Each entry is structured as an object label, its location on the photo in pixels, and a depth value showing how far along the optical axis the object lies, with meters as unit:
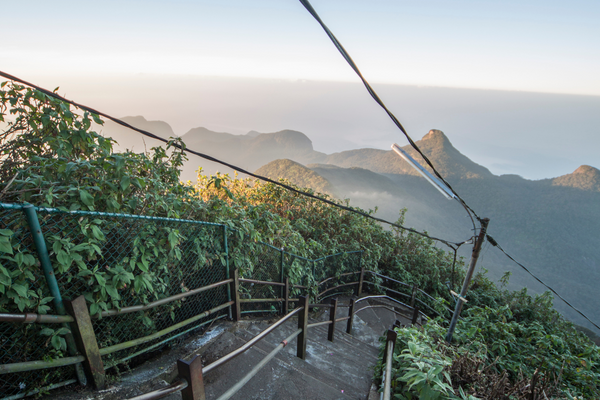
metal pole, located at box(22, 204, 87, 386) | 1.68
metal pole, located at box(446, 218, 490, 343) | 4.47
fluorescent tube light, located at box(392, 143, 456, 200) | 3.55
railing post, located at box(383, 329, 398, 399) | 1.79
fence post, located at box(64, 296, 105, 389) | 1.84
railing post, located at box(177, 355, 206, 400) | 1.29
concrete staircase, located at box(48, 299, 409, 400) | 2.29
